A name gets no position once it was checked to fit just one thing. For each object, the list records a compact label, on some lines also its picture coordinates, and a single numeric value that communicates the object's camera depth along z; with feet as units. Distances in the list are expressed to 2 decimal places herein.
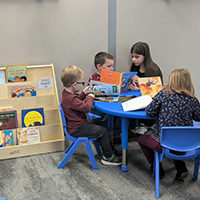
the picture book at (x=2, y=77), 10.75
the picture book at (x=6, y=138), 10.23
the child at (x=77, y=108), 8.92
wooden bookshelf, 10.34
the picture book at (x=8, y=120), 10.41
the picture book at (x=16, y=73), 10.78
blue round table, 7.93
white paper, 8.16
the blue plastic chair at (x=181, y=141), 7.09
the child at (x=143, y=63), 11.74
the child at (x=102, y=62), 11.00
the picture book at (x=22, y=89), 10.74
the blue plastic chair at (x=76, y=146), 9.11
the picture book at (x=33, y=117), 10.72
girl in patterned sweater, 7.56
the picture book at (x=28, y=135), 10.43
